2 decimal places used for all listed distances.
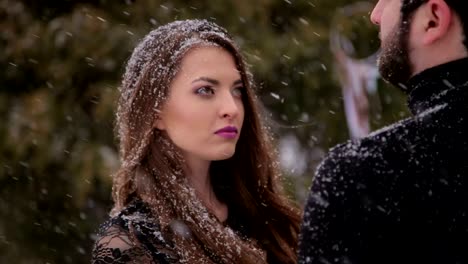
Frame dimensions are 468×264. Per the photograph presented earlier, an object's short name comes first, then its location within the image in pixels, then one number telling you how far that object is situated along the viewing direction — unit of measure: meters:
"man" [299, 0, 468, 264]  2.72
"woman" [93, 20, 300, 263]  3.20
